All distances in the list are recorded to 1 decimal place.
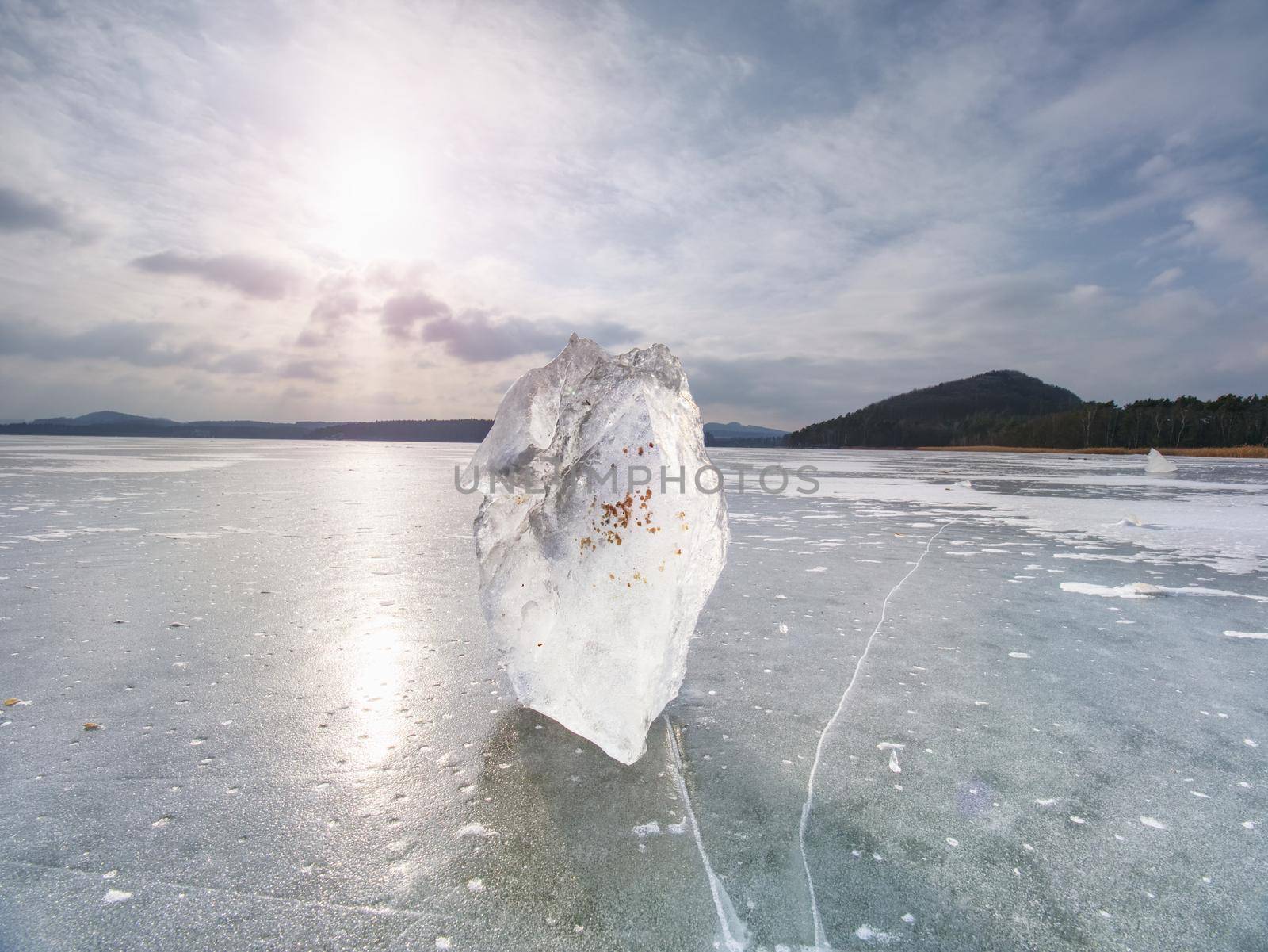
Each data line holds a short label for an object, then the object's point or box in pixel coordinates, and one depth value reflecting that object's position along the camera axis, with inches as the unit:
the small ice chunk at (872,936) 69.0
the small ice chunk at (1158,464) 1104.8
